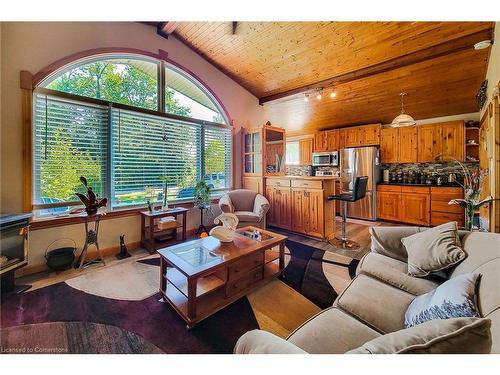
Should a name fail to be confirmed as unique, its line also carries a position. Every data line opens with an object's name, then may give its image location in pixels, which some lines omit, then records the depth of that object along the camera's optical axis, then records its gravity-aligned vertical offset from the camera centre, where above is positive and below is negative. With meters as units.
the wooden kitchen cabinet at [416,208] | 4.32 -0.56
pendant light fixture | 3.36 +0.97
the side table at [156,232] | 3.01 -0.77
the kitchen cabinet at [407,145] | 4.58 +0.81
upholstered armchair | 3.46 -0.42
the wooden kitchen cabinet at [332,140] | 5.56 +1.12
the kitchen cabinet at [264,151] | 4.30 +0.66
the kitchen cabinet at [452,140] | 4.10 +0.81
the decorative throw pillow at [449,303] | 0.88 -0.54
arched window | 2.59 +0.75
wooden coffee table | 1.63 -0.83
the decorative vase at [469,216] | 1.82 -0.31
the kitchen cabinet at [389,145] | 4.79 +0.84
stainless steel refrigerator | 4.82 +0.19
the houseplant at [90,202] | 2.52 -0.24
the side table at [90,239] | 2.55 -0.71
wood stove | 1.96 -0.64
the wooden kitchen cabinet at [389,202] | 4.70 -0.48
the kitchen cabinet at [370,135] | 4.96 +1.11
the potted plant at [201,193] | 3.72 -0.20
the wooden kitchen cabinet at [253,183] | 4.34 -0.03
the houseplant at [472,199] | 1.81 -0.16
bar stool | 3.07 -0.25
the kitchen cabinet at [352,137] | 5.20 +1.12
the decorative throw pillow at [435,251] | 1.39 -0.48
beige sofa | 0.84 -0.70
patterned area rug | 1.44 -1.08
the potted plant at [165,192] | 3.34 -0.16
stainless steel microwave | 5.47 +0.61
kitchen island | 3.53 -0.41
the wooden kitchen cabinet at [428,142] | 4.34 +0.82
